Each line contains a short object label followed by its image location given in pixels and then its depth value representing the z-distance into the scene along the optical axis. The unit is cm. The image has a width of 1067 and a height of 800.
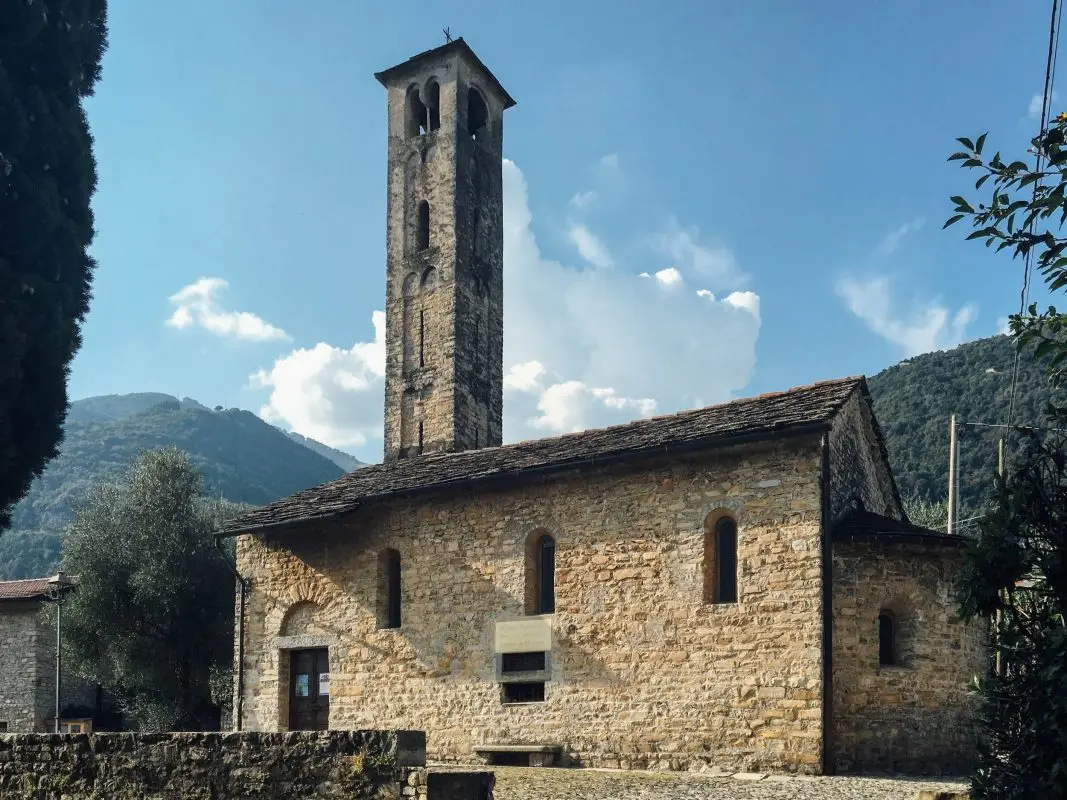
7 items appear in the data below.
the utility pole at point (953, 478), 2227
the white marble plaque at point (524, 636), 1570
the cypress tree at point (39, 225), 1212
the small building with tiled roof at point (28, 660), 2981
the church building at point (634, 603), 1384
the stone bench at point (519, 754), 1513
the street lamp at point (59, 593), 2794
